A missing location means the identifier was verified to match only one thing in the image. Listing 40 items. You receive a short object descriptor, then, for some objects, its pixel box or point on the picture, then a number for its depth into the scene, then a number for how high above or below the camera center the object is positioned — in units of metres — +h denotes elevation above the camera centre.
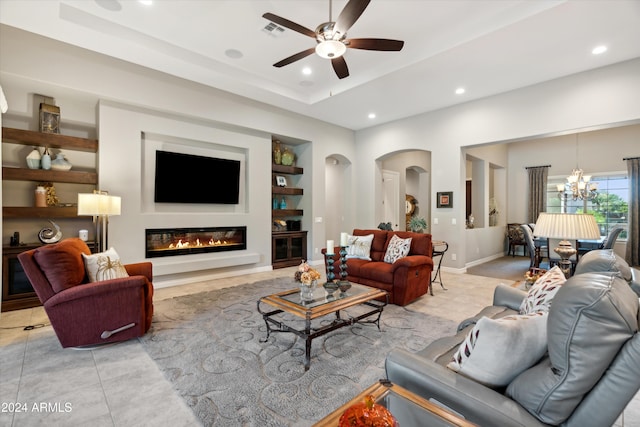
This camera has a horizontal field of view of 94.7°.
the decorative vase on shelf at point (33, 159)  4.09 +0.69
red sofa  3.88 -0.82
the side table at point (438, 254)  4.54 -0.68
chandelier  7.09 +0.65
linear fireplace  4.94 -0.56
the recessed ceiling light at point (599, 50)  3.94 +2.22
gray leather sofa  0.95 -0.55
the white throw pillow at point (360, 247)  4.73 -0.58
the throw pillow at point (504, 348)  1.20 -0.56
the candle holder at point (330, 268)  3.28 -0.63
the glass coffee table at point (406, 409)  1.06 -0.76
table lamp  2.60 -0.13
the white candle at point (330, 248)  3.26 -0.41
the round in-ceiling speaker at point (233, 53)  4.46 +2.42
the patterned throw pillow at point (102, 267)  2.91 -0.58
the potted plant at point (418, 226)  6.21 -0.30
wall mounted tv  5.02 +0.57
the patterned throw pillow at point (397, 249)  4.32 -0.56
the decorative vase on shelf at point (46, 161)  4.15 +0.68
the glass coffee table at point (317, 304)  2.47 -0.86
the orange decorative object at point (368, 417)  0.85 -0.60
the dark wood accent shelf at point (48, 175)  3.92 +0.47
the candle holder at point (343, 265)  3.35 -0.62
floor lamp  3.69 +0.03
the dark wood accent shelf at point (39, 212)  3.86 -0.04
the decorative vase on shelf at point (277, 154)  6.80 +1.31
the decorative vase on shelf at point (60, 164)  4.24 +0.66
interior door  8.28 +0.42
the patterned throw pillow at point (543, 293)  1.66 -0.48
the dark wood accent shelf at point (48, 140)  3.89 +0.97
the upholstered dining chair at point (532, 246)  5.85 -0.68
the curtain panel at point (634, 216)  6.82 -0.06
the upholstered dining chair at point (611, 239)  5.24 -0.46
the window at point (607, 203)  7.35 +0.27
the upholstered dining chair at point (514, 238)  8.27 -0.72
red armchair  2.55 -0.80
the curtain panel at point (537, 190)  8.27 +0.64
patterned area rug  1.94 -1.28
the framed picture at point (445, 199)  6.20 +0.27
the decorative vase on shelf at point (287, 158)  6.96 +1.26
